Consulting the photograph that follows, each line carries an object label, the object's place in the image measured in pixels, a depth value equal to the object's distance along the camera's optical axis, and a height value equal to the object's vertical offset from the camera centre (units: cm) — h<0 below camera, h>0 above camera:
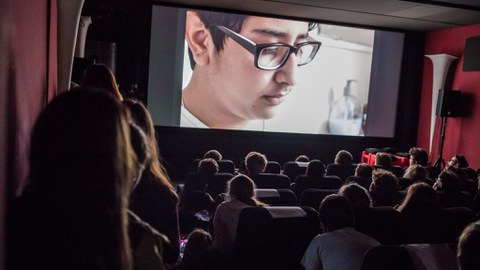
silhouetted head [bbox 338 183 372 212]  259 -51
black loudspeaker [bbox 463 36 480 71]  738 +113
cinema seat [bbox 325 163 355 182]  522 -72
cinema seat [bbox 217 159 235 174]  491 -72
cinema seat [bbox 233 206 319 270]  230 -71
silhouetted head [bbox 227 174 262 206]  286 -57
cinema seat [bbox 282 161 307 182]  526 -75
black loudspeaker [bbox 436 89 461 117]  759 +28
